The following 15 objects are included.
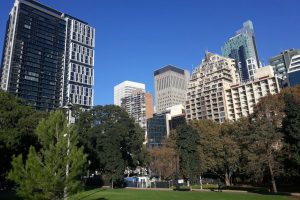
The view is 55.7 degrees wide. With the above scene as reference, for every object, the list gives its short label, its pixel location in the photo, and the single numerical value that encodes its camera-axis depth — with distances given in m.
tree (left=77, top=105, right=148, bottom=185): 56.75
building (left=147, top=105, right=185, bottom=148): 182.50
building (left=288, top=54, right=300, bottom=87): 132.50
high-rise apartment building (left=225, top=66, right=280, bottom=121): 126.31
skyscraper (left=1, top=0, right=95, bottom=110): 155.75
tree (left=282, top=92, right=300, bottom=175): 33.34
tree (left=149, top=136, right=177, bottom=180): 69.81
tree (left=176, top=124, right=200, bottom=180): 47.19
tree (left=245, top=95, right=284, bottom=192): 38.06
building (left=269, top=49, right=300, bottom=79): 191.75
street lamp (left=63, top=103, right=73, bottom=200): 16.64
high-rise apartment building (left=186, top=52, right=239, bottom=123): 140.12
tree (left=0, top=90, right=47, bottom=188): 34.00
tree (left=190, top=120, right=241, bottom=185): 54.36
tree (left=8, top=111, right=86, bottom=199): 15.79
